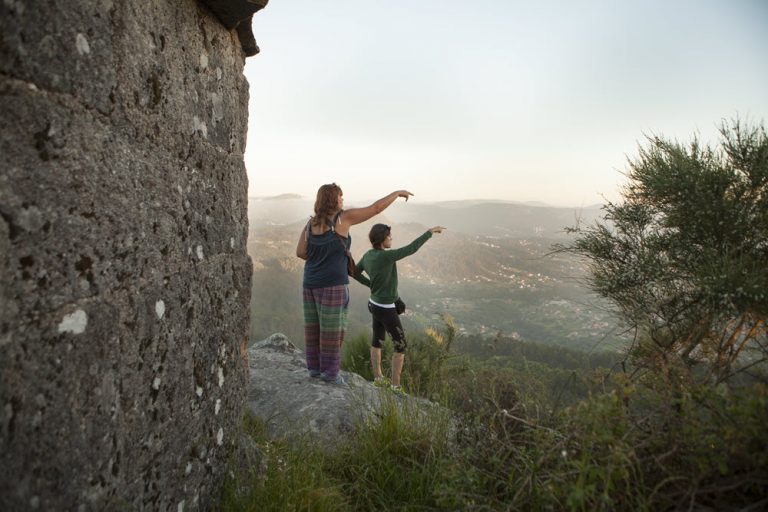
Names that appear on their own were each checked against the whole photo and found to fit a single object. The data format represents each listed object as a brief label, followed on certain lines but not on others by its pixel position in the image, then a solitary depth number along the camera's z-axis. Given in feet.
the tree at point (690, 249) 10.83
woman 13.38
